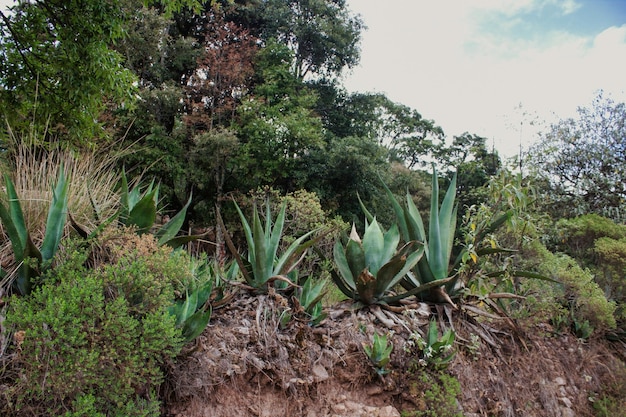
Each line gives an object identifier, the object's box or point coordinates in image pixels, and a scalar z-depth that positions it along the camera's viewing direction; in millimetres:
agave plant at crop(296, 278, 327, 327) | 2713
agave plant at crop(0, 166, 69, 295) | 1911
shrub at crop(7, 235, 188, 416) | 1560
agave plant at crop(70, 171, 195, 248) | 2541
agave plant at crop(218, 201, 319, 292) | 2711
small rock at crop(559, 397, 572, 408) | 3355
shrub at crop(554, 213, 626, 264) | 6156
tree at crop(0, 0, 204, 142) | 4207
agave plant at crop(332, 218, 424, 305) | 2963
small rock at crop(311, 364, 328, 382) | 2449
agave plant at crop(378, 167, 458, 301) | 3385
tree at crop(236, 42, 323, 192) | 11461
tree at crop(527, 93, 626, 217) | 8469
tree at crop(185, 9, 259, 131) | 12180
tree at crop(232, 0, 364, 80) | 14031
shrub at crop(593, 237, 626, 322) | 5203
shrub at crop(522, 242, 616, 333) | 4133
